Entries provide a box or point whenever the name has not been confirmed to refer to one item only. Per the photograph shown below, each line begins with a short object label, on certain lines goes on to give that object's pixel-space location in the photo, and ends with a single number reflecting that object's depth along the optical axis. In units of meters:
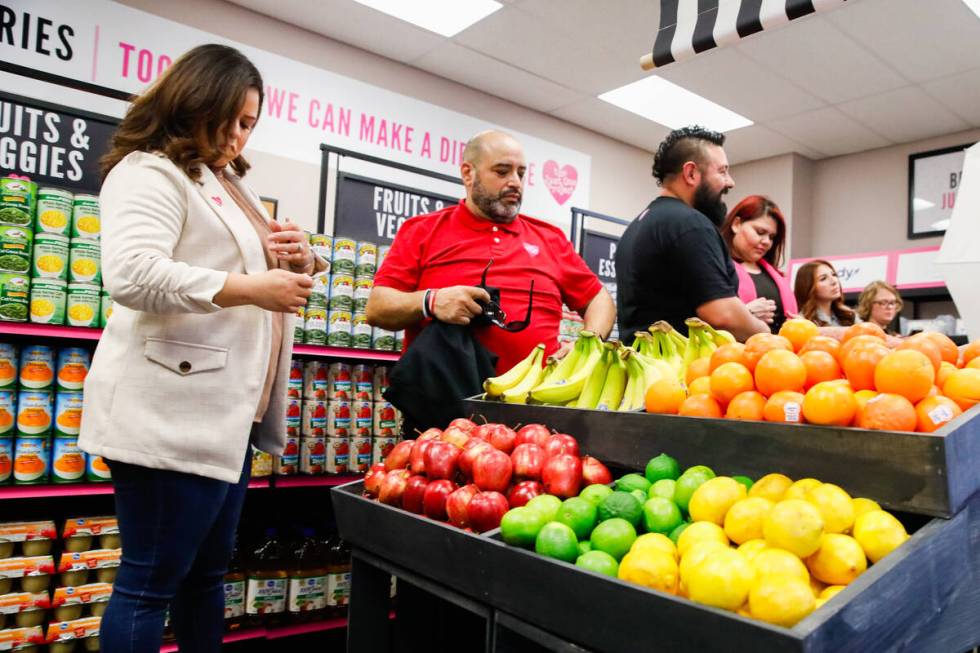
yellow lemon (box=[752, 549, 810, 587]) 0.86
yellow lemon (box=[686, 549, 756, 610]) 0.84
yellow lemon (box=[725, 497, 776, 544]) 0.99
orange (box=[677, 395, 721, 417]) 1.33
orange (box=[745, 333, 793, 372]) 1.34
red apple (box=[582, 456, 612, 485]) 1.34
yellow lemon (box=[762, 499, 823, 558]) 0.90
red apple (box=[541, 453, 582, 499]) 1.29
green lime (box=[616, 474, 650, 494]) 1.25
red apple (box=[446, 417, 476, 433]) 1.61
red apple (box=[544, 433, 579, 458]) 1.40
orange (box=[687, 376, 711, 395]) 1.40
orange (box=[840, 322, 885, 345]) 1.42
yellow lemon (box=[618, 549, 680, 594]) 0.93
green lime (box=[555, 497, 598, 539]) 1.14
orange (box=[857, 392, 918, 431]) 1.06
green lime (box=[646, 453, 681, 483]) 1.26
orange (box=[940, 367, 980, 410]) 1.18
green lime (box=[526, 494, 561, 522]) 1.15
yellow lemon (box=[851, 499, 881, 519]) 0.99
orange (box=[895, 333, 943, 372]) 1.25
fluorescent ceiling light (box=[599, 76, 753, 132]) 5.74
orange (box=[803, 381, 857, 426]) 1.12
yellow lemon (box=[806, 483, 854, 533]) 0.96
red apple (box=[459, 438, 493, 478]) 1.37
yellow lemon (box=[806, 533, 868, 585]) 0.90
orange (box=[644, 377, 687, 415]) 1.42
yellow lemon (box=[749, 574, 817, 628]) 0.79
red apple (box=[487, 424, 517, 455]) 1.46
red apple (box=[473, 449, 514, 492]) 1.32
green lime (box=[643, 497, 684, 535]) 1.11
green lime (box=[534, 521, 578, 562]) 1.05
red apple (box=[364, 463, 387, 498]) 1.48
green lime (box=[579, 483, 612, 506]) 1.20
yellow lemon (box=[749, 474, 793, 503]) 1.07
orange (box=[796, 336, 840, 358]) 1.33
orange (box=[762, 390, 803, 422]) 1.18
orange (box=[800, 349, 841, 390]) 1.27
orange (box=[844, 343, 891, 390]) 1.22
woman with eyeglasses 5.11
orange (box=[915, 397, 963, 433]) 1.07
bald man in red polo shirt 2.42
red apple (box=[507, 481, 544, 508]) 1.28
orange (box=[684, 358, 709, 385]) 1.51
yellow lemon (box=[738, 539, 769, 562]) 0.93
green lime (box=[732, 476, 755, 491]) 1.16
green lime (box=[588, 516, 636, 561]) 1.06
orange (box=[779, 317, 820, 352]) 1.48
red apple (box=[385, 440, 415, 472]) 1.53
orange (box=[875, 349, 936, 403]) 1.12
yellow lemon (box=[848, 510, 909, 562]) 0.91
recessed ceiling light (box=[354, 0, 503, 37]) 4.56
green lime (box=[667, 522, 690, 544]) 1.08
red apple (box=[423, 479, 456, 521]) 1.30
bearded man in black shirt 2.27
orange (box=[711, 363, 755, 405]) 1.31
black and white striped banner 2.78
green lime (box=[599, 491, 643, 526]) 1.13
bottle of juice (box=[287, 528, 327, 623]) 2.83
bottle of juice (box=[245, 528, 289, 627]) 2.74
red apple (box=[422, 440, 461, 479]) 1.39
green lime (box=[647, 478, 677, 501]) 1.18
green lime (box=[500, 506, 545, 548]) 1.10
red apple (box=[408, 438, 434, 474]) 1.44
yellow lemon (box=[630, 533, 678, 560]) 0.99
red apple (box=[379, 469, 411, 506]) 1.41
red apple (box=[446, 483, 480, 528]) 1.24
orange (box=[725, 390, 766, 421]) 1.25
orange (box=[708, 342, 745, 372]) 1.39
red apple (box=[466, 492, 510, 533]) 1.21
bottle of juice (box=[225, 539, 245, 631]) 2.72
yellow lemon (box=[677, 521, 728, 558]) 0.99
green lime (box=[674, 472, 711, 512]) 1.15
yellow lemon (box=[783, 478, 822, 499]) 1.01
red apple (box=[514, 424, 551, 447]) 1.46
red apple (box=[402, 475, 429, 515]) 1.37
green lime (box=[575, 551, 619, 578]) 0.99
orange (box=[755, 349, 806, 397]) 1.24
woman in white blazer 1.45
